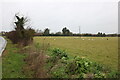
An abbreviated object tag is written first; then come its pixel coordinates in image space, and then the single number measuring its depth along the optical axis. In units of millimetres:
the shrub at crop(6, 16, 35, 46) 14680
